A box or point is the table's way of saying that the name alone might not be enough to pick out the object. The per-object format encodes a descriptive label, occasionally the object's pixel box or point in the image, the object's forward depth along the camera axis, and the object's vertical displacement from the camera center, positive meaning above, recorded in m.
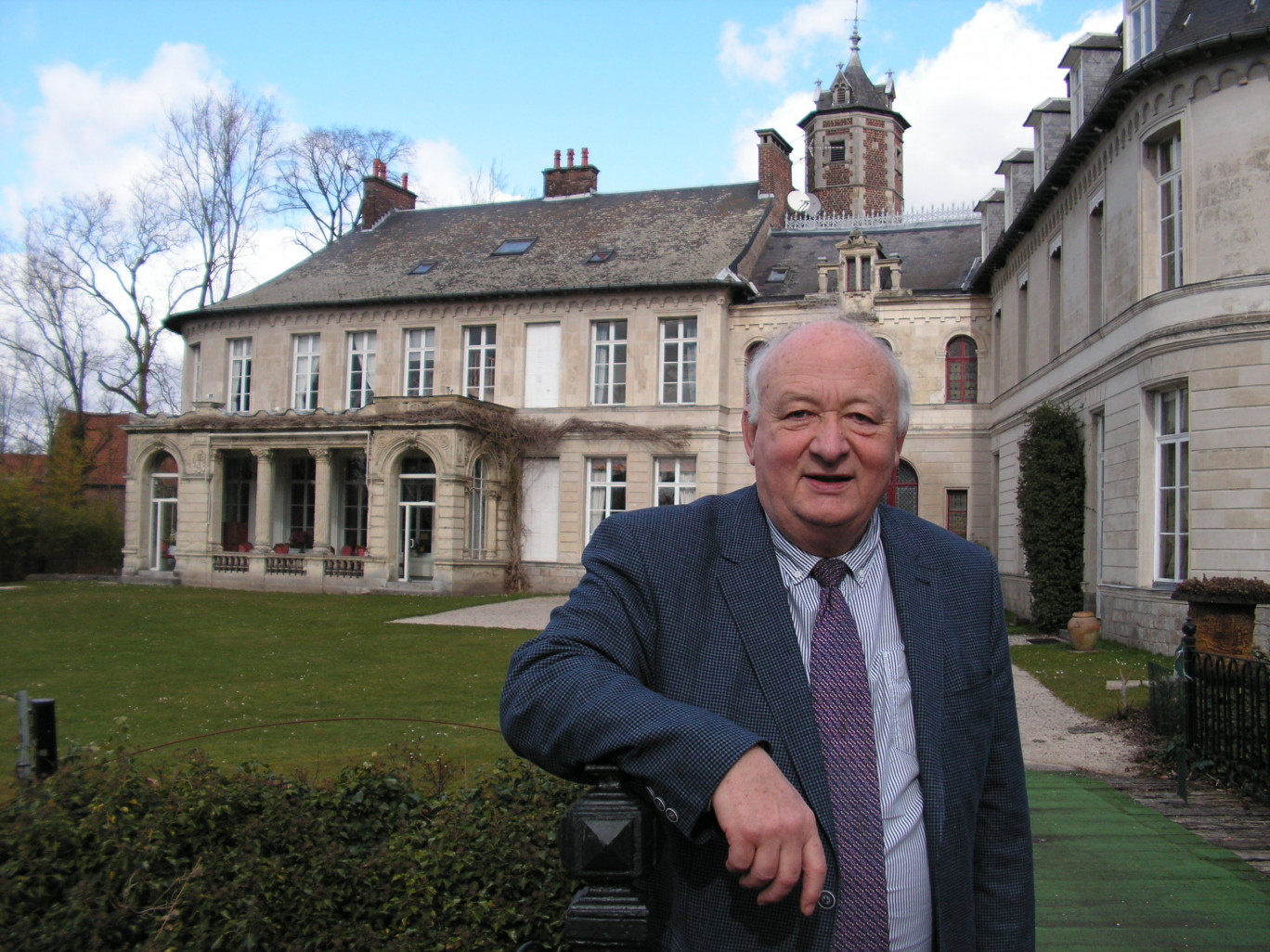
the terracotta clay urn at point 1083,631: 14.83 -1.66
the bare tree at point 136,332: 38.91 +7.11
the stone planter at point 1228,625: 10.31 -1.09
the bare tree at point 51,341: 38.50 +6.73
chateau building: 18.86 +4.13
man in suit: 1.62 -0.33
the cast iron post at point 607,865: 1.56 -0.56
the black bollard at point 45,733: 4.50 -1.06
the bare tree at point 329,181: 43.22 +14.51
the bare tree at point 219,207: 40.28 +12.36
